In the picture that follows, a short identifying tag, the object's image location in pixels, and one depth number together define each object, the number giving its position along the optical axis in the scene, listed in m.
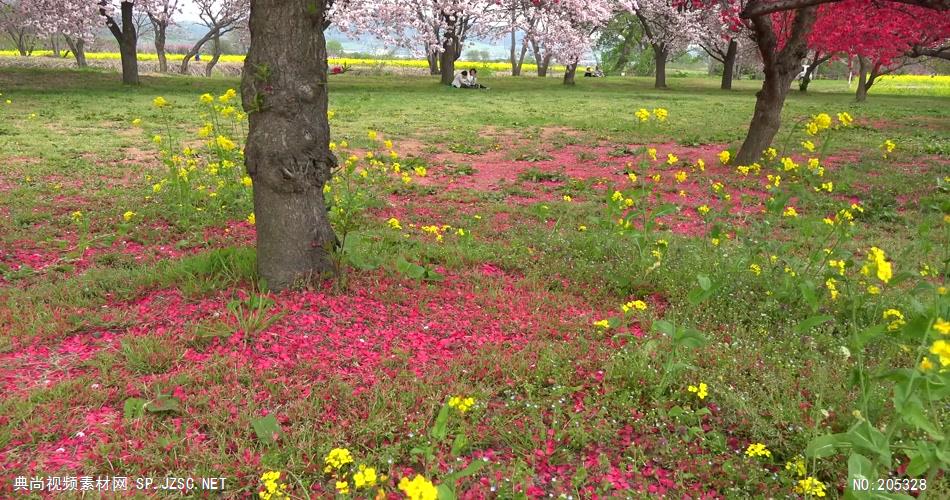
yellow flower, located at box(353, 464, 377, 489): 1.45
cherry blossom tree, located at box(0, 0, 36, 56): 23.29
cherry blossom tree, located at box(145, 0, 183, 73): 22.86
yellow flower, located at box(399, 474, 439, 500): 1.18
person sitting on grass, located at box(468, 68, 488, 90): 23.73
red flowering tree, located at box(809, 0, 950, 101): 12.40
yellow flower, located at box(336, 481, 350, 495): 1.68
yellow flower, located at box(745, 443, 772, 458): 2.02
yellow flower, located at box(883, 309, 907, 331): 2.12
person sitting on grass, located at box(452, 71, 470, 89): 23.59
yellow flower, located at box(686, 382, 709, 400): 2.30
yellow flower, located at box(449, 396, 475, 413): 1.75
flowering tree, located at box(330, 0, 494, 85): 22.55
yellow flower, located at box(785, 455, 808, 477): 1.86
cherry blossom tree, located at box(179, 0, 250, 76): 29.28
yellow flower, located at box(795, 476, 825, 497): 1.77
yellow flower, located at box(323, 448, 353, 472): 1.71
